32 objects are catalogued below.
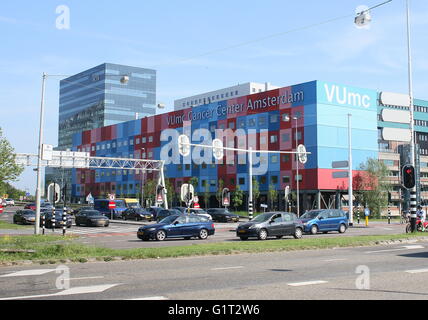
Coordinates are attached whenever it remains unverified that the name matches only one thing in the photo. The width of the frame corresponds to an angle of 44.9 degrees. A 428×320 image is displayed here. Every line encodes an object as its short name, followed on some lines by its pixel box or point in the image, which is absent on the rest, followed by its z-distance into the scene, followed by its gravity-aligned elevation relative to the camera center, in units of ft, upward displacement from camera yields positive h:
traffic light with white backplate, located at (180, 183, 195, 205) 119.03 +2.32
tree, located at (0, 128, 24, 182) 126.72 +9.23
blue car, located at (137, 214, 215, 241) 90.89 -4.57
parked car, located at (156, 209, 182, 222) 156.50 -2.78
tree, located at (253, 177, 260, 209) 244.42 +6.29
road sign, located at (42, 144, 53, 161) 100.97 +10.04
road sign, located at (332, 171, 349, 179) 159.94 +9.22
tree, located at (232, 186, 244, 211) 252.42 +3.11
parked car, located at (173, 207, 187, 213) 172.78 -2.06
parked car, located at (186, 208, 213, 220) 166.30 -2.56
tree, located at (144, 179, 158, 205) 293.64 +7.27
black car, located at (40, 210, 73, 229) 134.31 -4.57
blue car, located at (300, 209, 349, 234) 110.83 -3.72
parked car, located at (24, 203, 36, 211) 229.78 -1.67
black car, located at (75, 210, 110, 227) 145.38 -4.60
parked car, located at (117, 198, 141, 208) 232.32 +0.37
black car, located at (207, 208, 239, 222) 176.14 -4.33
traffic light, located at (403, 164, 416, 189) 84.12 +4.32
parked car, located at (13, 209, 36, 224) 152.56 -4.34
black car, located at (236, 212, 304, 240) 89.30 -4.06
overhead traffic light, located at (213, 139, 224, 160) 125.96 +13.11
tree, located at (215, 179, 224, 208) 270.01 +6.90
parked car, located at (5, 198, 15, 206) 387.39 +0.13
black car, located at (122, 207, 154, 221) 182.29 -4.03
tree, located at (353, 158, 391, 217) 230.89 +8.16
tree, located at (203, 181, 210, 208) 276.86 +4.88
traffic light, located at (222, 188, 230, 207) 139.79 +1.83
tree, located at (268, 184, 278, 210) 239.50 +4.15
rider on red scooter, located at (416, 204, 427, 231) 107.96 -2.46
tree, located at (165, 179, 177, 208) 292.18 +6.77
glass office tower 528.22 +110.01
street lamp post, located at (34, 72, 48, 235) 99.90 +9.15
